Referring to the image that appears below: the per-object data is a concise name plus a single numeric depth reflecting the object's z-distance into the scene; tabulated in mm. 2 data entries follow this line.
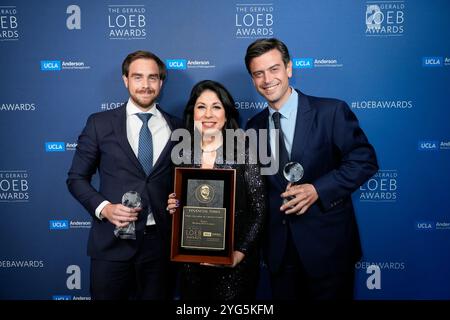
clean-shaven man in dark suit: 1974
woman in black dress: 1826
